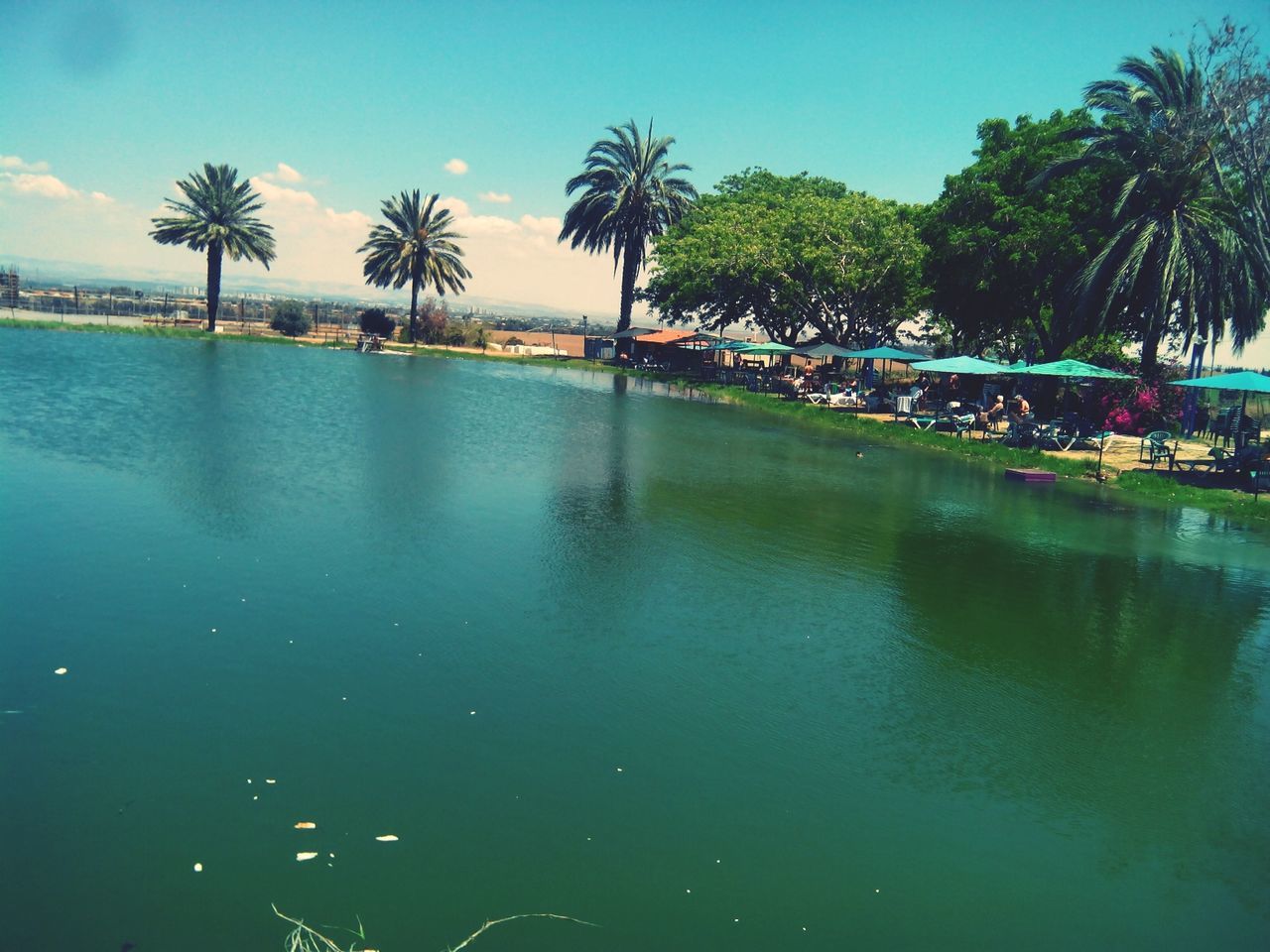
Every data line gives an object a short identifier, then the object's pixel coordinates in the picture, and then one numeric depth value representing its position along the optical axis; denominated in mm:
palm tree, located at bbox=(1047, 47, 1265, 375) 26438
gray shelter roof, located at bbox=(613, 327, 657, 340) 62062
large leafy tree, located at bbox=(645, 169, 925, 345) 41188
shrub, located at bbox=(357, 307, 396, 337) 68062
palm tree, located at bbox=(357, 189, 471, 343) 63625
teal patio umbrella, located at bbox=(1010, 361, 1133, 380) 24828
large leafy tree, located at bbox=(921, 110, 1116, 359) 30047
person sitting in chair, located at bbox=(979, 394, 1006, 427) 29078
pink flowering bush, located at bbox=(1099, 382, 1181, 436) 28266
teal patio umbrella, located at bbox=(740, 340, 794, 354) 43000
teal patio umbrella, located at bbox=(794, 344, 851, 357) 38991
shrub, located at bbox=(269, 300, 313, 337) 67750
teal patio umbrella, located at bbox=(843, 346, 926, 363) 34250
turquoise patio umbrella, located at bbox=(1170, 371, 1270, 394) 20000
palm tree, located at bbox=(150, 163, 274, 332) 57625
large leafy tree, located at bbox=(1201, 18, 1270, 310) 18453
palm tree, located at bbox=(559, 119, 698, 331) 58438
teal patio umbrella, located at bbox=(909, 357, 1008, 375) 28031
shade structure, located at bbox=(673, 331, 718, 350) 56469
